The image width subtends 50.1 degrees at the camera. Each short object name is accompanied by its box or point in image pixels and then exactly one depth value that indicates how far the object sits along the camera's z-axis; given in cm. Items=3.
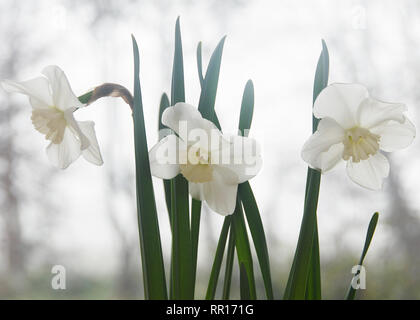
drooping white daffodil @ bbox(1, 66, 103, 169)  54
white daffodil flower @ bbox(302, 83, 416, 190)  54
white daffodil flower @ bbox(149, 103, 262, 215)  53
